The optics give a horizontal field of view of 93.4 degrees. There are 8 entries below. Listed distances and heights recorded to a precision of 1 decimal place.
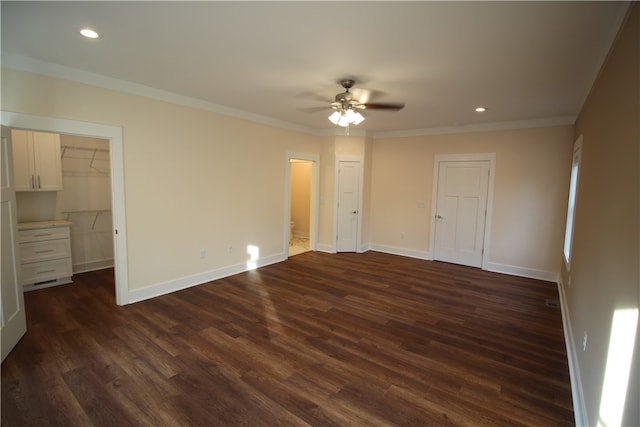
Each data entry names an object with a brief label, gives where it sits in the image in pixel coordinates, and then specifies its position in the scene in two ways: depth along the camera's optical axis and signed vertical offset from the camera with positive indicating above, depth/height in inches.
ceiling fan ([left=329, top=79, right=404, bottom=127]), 129.5 +36.7
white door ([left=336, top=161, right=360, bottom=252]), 256.8 -13.1
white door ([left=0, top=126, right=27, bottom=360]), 101.8 -29.4
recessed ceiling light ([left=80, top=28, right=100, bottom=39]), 91.3 +46.3
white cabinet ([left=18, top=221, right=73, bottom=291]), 163.2 -39.8
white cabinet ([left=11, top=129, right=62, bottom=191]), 163.0 +11.7
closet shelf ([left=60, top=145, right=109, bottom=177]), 187.2 +17.3
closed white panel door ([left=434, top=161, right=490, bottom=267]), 220.4 -14.1
